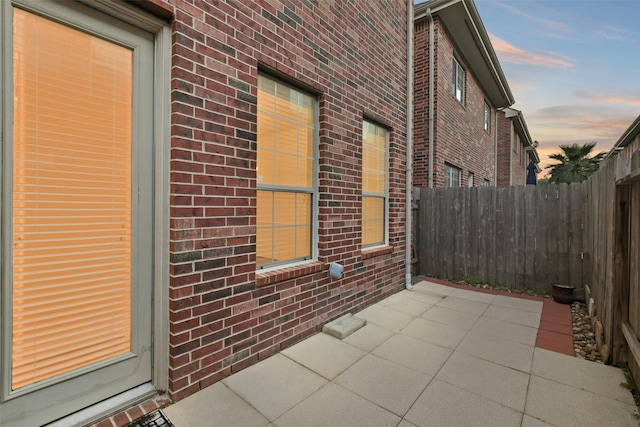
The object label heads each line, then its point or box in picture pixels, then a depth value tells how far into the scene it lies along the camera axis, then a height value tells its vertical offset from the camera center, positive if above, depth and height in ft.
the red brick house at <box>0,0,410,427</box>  5.37 +0.24
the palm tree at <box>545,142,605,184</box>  85.61 +14.87
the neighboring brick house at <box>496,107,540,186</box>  47.75 +12.00
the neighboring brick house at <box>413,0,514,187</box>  23.17 +11.04
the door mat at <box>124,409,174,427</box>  5.91 -4.44
